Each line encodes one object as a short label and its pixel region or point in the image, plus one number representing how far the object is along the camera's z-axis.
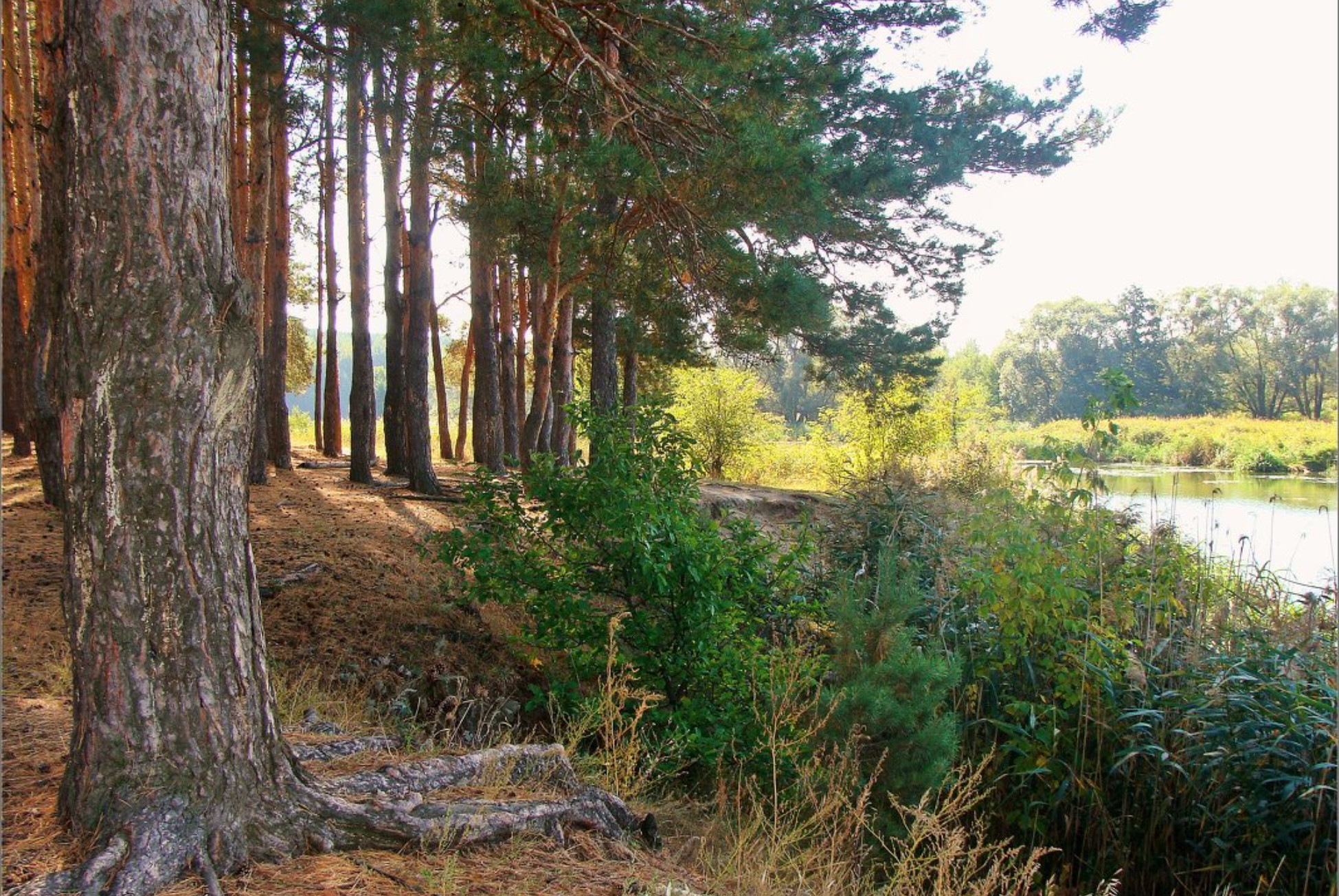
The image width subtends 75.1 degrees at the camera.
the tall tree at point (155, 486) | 2.33
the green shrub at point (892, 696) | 4.12
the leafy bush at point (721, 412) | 17.83
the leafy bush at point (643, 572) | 4.76
